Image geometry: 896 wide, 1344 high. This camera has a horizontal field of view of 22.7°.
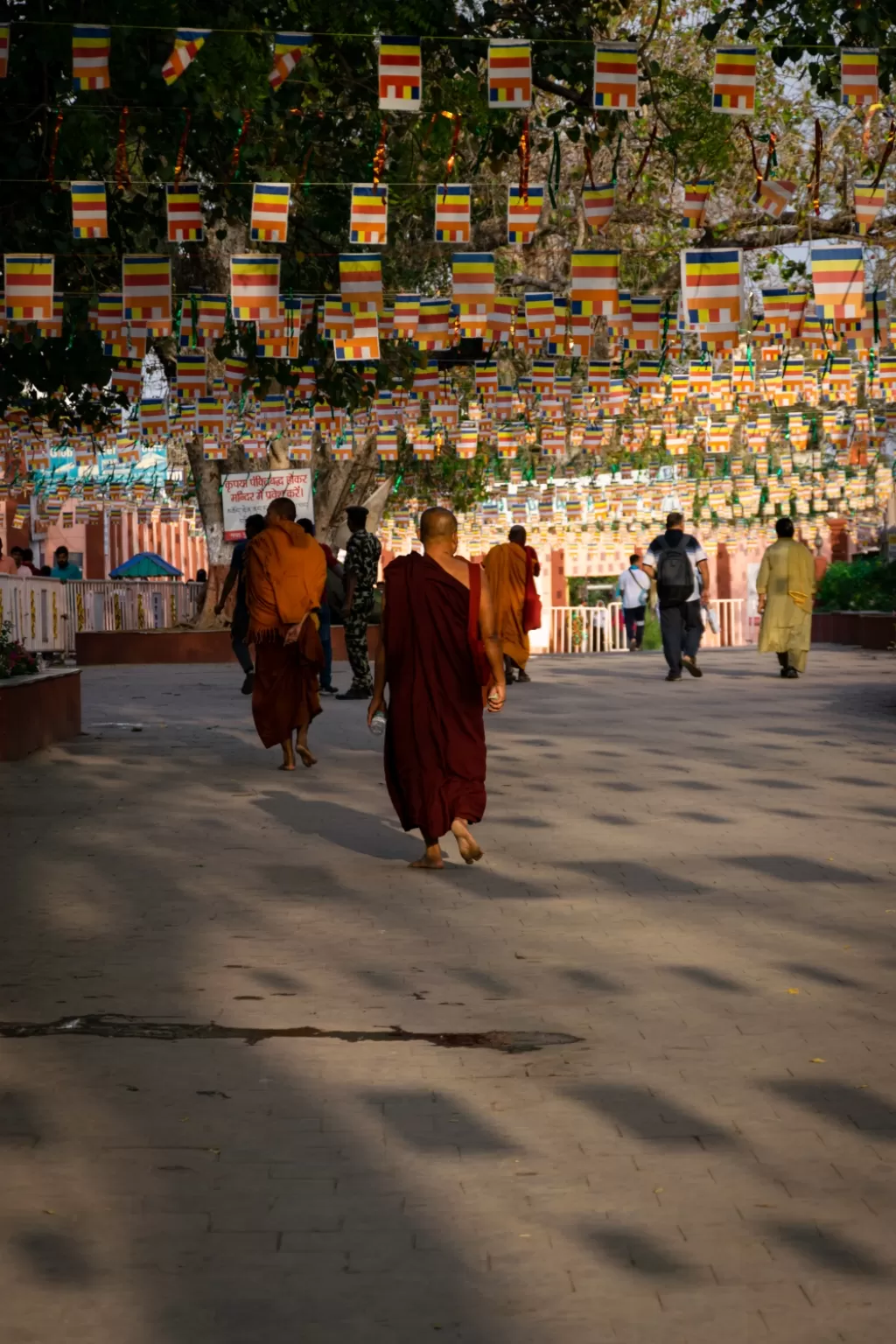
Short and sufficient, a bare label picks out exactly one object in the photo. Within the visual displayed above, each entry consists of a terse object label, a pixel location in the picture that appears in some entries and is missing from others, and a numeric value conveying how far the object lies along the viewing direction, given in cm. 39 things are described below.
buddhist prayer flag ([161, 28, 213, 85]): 1173
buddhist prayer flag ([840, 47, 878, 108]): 1239
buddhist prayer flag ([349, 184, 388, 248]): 1468
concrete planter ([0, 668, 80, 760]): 1458
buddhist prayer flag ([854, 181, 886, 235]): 1600
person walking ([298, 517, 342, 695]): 2003
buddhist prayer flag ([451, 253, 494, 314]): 1703
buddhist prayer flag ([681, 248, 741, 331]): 1520
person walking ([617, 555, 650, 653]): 3812
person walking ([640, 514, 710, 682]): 2331
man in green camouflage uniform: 1916
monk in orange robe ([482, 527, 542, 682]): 2252
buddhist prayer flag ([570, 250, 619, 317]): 1605
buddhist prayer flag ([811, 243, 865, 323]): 1588
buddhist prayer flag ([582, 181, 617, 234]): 1530
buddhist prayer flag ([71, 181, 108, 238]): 1419
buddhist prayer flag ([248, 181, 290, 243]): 1445
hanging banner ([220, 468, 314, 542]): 3045
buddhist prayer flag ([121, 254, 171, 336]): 1633
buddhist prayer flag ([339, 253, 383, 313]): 1698
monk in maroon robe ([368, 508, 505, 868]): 962
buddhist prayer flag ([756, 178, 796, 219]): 1579
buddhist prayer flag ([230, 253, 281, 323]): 1641
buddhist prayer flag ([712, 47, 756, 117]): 1278
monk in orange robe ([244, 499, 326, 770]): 1357
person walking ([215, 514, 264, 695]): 1727
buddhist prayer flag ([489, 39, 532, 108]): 1253
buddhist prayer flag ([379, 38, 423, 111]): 1245
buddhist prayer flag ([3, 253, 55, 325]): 1523
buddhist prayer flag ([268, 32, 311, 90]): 1226
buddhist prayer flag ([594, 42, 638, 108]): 1267
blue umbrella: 4519
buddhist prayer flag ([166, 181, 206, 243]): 1458
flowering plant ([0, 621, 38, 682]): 1527
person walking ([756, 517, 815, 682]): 2297
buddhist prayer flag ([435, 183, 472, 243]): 1548
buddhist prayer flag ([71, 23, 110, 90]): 1192
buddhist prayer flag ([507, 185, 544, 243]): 1591
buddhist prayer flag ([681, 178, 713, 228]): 1616
